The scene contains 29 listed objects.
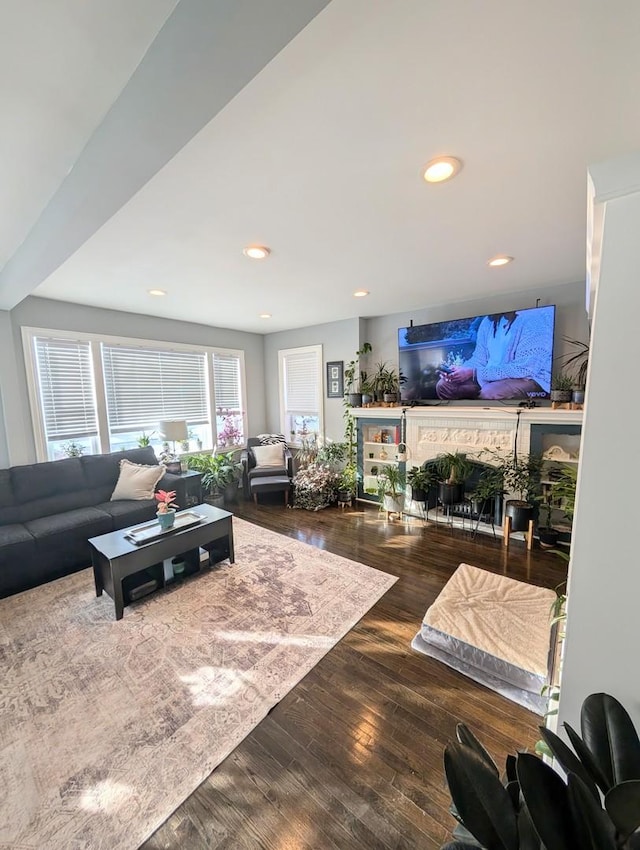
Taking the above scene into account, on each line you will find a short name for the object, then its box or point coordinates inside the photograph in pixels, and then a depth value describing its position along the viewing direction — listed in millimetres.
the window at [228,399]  4934
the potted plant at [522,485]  3045
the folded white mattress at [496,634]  1650
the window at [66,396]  3342
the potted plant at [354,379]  4266
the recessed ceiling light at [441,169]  1407
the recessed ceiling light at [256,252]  2201
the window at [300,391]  4848
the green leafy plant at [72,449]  3529
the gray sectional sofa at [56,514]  2496
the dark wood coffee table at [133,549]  2164
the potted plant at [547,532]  3020
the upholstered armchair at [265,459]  4766
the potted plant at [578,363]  2961
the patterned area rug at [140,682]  1216
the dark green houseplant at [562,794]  500
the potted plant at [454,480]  3449
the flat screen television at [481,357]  3123
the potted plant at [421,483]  3688
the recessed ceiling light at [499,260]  2438
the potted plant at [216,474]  4332
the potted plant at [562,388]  2996
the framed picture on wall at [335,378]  4559
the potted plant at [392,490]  3816
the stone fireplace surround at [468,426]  3105
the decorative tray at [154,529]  2383
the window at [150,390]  3859
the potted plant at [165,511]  2525
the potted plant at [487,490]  3260
